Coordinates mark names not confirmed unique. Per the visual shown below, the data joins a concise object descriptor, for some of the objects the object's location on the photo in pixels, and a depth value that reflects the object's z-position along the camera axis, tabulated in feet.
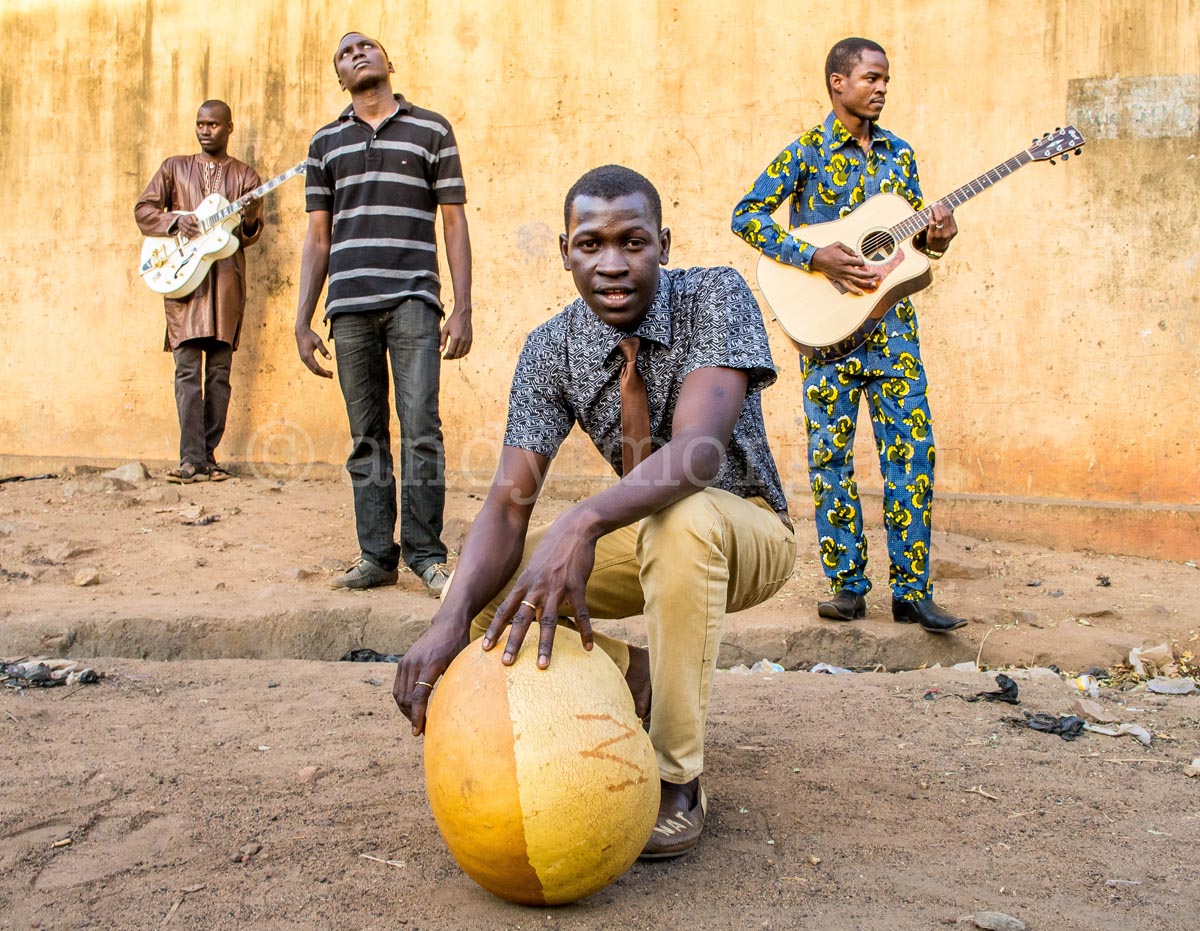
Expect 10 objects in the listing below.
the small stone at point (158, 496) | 21.08
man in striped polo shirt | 16.12
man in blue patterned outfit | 14.19
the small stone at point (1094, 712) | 10.46
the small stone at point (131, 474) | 23.13
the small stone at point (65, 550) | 17.59
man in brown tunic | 23.30
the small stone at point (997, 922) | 6.51
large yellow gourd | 6.41
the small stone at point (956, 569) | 17.43
